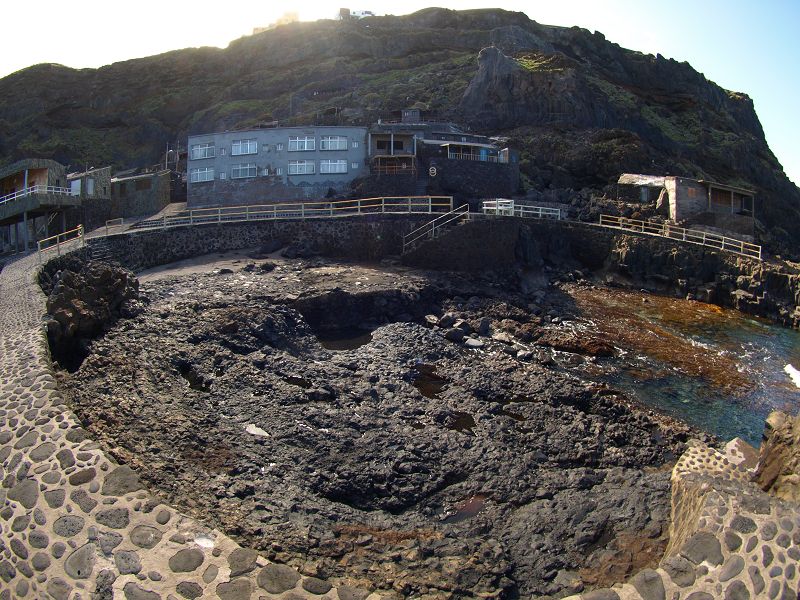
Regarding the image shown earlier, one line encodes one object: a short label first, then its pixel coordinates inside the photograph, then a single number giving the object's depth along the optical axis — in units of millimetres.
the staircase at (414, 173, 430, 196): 43188
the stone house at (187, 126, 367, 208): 44781
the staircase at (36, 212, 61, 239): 44619
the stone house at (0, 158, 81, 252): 41062
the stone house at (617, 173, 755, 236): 44281
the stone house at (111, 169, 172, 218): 50000
